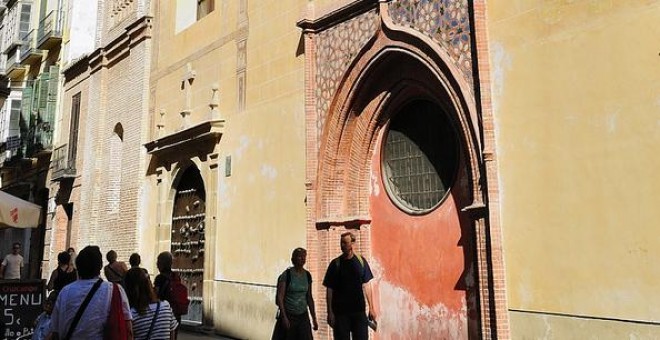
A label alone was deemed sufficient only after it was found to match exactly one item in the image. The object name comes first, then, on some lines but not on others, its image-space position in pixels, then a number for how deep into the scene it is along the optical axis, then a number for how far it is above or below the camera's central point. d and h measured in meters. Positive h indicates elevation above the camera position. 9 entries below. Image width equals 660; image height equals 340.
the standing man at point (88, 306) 3.73 -0.24
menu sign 7.23 -0.45
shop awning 9.76 +0.85
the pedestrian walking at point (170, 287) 6.46 -0.24
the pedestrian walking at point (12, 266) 13.20 +0.01
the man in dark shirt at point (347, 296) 6.70 -0.36
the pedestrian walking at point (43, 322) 4.73 -0.44
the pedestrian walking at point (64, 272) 8.33 -0.08
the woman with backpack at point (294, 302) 6.67 -0.42
